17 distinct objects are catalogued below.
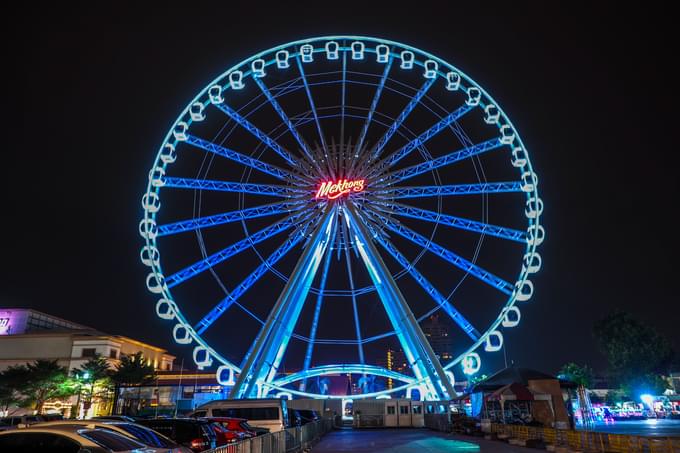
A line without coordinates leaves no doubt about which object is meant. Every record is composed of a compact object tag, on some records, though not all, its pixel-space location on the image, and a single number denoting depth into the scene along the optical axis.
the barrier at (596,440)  10.41
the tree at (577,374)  65.88
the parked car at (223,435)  13.18
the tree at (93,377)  47.41
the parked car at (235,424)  14.80
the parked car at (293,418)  21.38
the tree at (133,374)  44.62
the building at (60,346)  59.44
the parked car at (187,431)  11.36
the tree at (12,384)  43.19
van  18.30
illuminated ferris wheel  26.12
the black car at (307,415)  26.69
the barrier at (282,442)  9.20
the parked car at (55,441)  6.06
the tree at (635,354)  53.12
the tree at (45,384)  44.06
